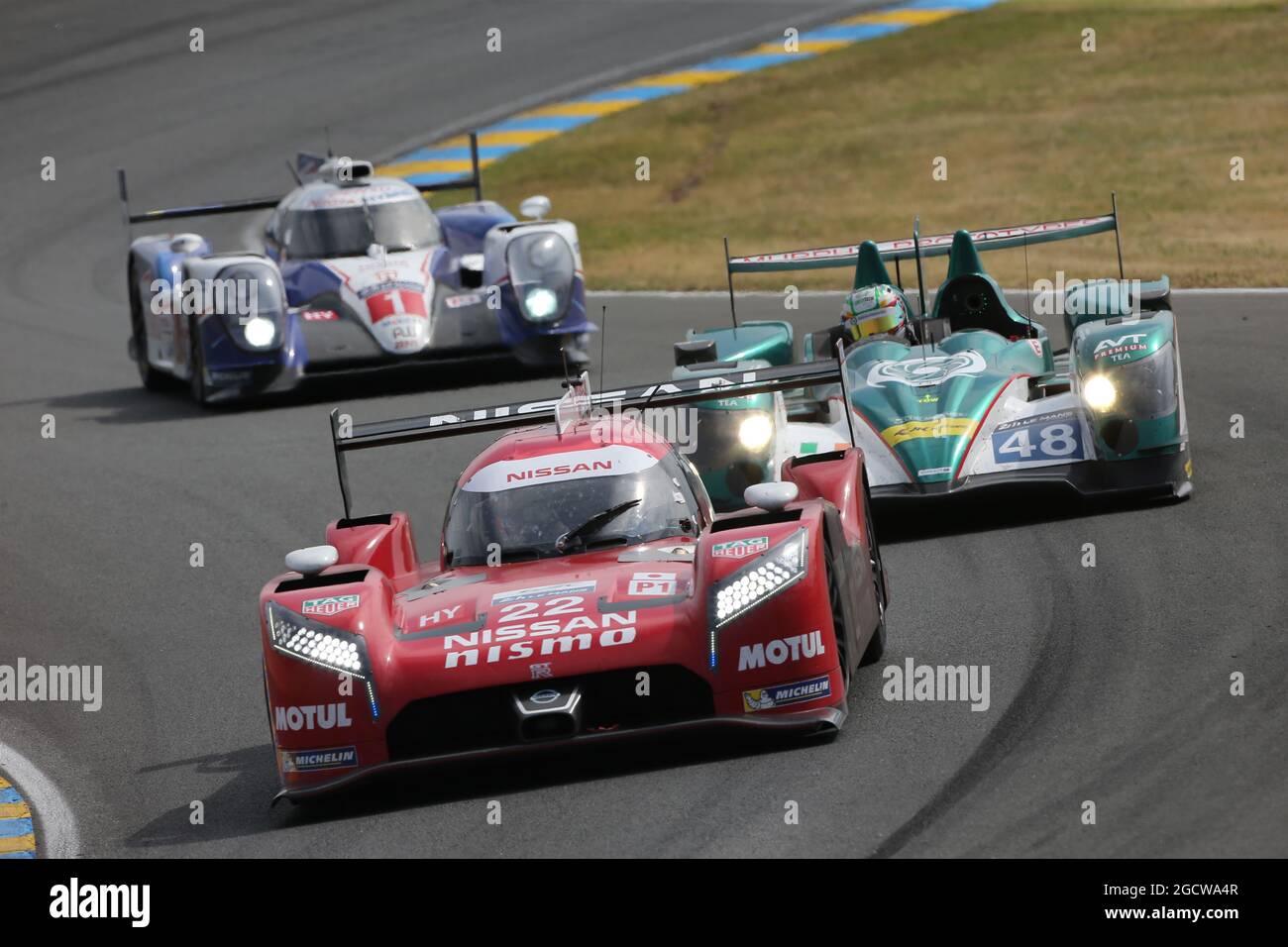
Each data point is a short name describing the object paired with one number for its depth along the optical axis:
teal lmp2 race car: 10.98
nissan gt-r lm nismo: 7.27
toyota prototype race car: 17.05
